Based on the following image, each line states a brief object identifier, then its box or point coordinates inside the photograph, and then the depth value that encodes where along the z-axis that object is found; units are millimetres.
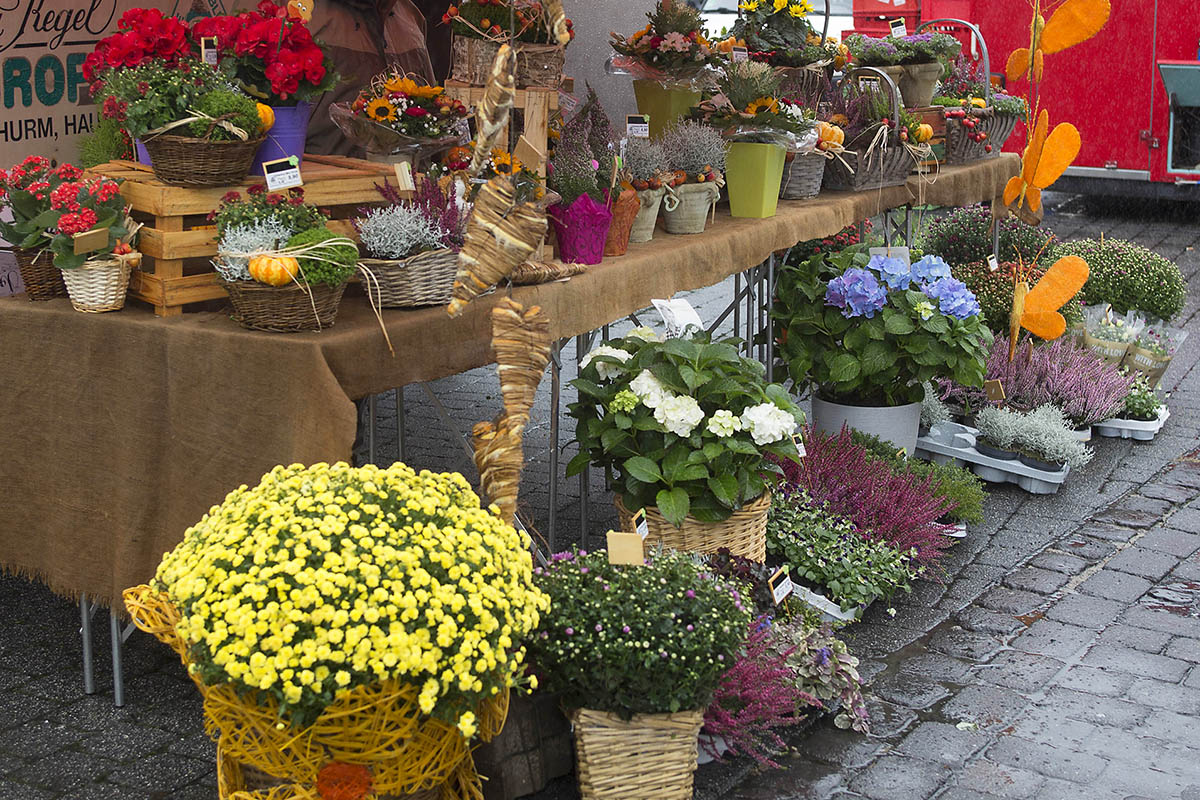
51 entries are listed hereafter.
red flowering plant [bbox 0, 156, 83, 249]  3492
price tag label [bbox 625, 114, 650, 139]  4742
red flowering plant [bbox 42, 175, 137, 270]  3385
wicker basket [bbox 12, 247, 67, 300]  3613
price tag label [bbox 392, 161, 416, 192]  3607
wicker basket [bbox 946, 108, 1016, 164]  6547
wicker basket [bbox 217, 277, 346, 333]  3211
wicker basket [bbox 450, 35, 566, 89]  4164
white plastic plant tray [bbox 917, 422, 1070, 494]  5422
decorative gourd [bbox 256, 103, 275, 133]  3507
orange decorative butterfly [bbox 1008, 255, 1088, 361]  5695
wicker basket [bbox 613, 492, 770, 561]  3932
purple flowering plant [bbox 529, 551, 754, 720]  2908
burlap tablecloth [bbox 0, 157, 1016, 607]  3213
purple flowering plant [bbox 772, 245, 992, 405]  5043
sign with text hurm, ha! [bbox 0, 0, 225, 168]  4312
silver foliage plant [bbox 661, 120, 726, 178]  4805
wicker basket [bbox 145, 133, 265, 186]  3359
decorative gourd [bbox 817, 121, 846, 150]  5527
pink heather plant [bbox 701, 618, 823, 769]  3242
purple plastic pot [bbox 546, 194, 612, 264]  4090
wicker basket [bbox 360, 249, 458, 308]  3465
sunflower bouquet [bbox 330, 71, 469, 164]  3902
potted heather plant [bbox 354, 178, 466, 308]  3469
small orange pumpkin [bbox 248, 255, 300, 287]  3166
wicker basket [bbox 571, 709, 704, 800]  2990
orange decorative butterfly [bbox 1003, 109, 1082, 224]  5961
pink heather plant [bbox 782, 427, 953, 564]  4562
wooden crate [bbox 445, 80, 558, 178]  4094
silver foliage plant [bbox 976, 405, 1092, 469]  5423
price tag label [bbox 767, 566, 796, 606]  3803
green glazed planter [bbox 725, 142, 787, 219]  5090
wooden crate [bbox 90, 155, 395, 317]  3430
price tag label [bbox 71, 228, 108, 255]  3354
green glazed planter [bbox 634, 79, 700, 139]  5254
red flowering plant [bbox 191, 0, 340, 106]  3498
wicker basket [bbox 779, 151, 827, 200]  5543
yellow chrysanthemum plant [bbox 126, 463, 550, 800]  2467
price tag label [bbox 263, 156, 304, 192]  3436
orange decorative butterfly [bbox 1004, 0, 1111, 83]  5719
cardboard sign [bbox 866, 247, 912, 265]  5387
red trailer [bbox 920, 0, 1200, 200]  10648
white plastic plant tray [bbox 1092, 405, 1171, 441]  6047
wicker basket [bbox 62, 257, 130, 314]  3432
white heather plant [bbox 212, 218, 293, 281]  3229
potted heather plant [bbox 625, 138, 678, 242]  4535
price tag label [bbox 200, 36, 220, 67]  3502
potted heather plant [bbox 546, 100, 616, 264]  4094
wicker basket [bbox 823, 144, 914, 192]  5789
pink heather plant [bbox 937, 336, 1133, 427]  5859
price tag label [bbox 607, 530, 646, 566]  3218
